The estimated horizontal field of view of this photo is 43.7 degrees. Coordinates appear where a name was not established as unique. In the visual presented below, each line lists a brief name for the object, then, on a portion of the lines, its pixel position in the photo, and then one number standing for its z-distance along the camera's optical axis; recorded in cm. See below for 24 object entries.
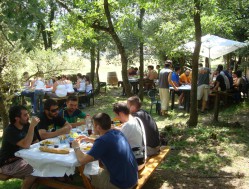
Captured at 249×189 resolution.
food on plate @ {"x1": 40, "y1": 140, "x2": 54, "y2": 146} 413
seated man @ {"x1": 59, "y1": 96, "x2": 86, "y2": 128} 575
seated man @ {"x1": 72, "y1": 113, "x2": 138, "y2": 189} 339
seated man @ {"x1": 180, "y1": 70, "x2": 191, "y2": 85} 1202
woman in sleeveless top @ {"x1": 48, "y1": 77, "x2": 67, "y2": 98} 1167
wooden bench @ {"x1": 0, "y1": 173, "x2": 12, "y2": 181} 396
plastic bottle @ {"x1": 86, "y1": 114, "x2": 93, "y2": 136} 502
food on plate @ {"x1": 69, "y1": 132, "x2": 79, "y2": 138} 452
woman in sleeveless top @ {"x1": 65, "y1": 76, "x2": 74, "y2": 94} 1208
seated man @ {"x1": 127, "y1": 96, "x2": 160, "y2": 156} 468
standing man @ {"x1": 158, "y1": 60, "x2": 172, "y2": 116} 1017
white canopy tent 1223
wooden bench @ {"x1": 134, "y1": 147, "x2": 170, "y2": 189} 385
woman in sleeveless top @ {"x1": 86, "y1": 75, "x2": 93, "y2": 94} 1317
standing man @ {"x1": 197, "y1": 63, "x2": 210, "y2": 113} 1041
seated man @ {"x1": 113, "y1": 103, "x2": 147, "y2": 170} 407
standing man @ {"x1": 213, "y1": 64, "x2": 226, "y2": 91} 1060
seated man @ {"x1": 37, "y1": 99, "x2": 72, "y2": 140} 473
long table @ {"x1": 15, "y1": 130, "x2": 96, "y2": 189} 351
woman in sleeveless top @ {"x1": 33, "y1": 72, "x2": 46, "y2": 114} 1151
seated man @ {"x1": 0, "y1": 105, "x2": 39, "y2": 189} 390
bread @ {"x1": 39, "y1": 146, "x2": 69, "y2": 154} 371
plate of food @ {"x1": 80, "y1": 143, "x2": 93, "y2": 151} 391
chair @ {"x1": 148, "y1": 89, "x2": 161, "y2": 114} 1046
